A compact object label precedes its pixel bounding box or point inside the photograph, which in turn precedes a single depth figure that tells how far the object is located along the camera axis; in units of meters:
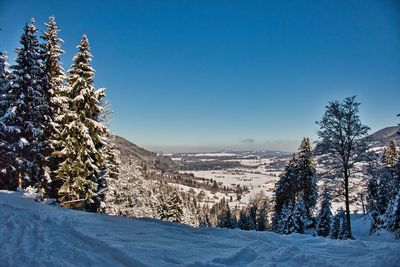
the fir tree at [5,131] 21.42
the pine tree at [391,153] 44.76
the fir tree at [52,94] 23.70
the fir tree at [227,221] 62.05
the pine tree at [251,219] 57.19
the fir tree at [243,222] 58.31
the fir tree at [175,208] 48.80
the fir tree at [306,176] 39.66
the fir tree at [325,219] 35.84
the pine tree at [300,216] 34.81
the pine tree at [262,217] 66.43
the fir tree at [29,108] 22.30
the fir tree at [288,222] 34.89
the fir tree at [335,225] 31.31
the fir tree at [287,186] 41.88
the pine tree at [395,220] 17.89
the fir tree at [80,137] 22.81
